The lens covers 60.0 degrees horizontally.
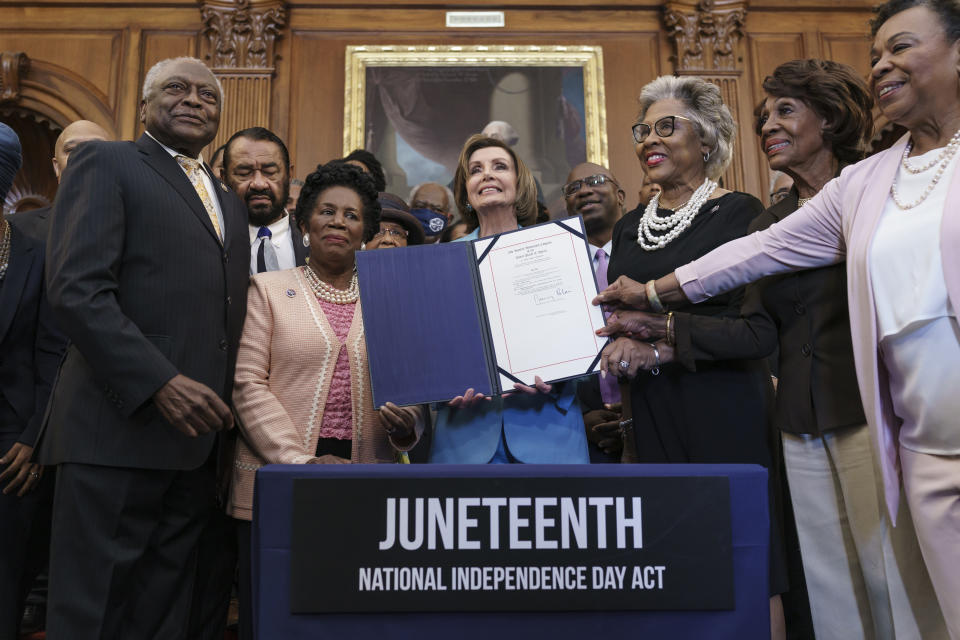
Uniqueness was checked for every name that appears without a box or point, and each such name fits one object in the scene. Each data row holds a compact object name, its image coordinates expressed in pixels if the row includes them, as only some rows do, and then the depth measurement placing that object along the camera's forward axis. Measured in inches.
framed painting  239.5
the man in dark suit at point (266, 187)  131.4
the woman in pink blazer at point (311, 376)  88.8
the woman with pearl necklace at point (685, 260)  87.3
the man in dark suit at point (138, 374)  77.5
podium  56.5
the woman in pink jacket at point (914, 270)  64.1
